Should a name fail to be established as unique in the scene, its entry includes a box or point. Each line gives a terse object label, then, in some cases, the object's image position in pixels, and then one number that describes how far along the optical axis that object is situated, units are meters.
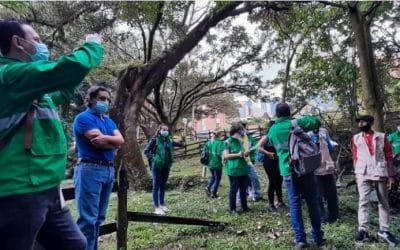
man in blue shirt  3.46
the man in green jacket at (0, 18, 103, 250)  1.80
